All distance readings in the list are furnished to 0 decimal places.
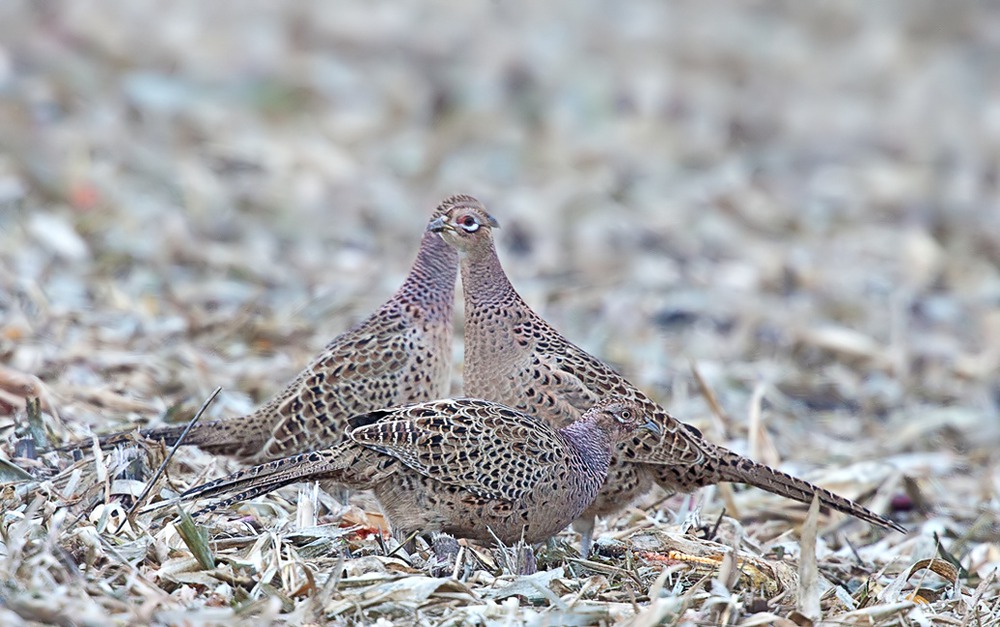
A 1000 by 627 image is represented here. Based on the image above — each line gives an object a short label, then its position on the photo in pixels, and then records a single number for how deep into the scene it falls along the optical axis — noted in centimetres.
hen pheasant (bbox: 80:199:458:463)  1265
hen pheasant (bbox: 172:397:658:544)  1052
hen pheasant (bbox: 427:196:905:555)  1201
